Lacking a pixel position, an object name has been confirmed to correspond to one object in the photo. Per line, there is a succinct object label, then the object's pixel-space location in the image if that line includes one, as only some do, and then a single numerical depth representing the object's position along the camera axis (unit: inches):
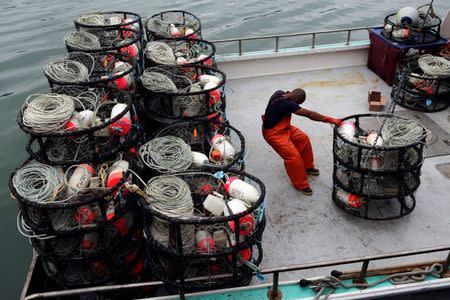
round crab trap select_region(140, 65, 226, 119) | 200.7
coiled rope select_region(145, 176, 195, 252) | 150.5
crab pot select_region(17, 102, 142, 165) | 162.6
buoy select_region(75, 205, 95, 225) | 156.8
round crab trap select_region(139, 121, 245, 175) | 174.9
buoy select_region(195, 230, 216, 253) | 150.3
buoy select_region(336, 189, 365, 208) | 203.5
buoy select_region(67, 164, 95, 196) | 157.8
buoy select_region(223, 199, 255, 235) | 151.3
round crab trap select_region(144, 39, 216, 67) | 242.5
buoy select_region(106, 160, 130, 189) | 161.6
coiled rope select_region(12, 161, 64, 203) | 153.3
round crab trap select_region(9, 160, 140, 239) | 152.1
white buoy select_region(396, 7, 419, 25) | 319.9
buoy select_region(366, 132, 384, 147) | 195.9
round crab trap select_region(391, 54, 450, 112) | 281.9
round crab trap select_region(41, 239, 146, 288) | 167.8
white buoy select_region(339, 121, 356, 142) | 201.6
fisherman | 215.0
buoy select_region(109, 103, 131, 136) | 175.8
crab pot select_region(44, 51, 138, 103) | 201.9
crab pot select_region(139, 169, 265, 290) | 146.3
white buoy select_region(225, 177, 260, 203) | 158.6
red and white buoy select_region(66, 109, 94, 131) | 167.8
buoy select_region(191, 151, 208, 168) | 179.2
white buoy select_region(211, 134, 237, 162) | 186.8
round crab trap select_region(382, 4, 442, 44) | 318.3
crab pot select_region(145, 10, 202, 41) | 292.8
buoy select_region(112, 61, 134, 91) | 217.2
